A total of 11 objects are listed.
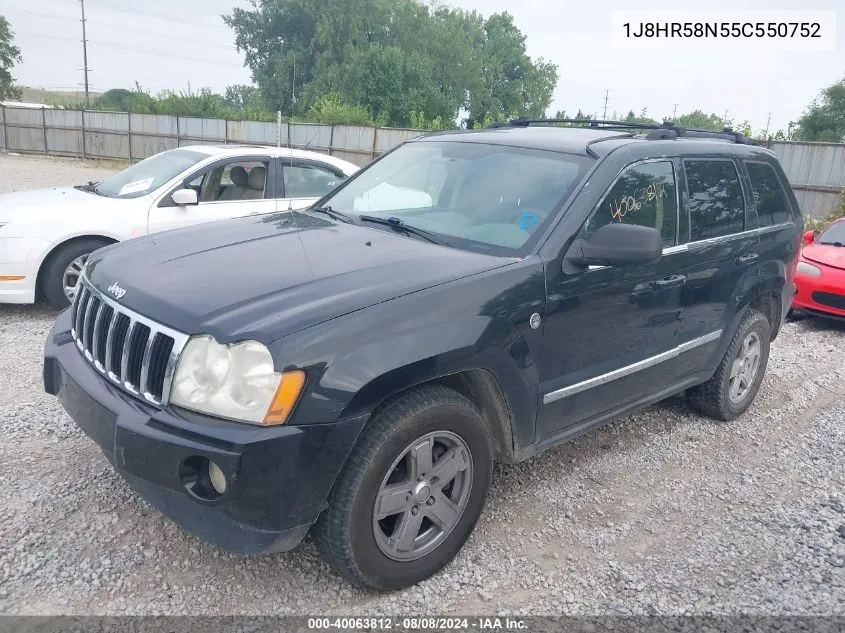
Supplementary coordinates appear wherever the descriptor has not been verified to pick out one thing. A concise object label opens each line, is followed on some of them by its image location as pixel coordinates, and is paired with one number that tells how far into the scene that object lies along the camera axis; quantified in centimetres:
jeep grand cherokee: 232
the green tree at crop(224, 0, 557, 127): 4106
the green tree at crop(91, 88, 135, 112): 5576
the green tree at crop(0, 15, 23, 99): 4612
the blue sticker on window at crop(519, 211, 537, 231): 320
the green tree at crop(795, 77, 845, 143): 3884
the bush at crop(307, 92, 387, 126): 2760
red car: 727
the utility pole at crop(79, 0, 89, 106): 5825
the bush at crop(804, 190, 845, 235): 1261
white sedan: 579
